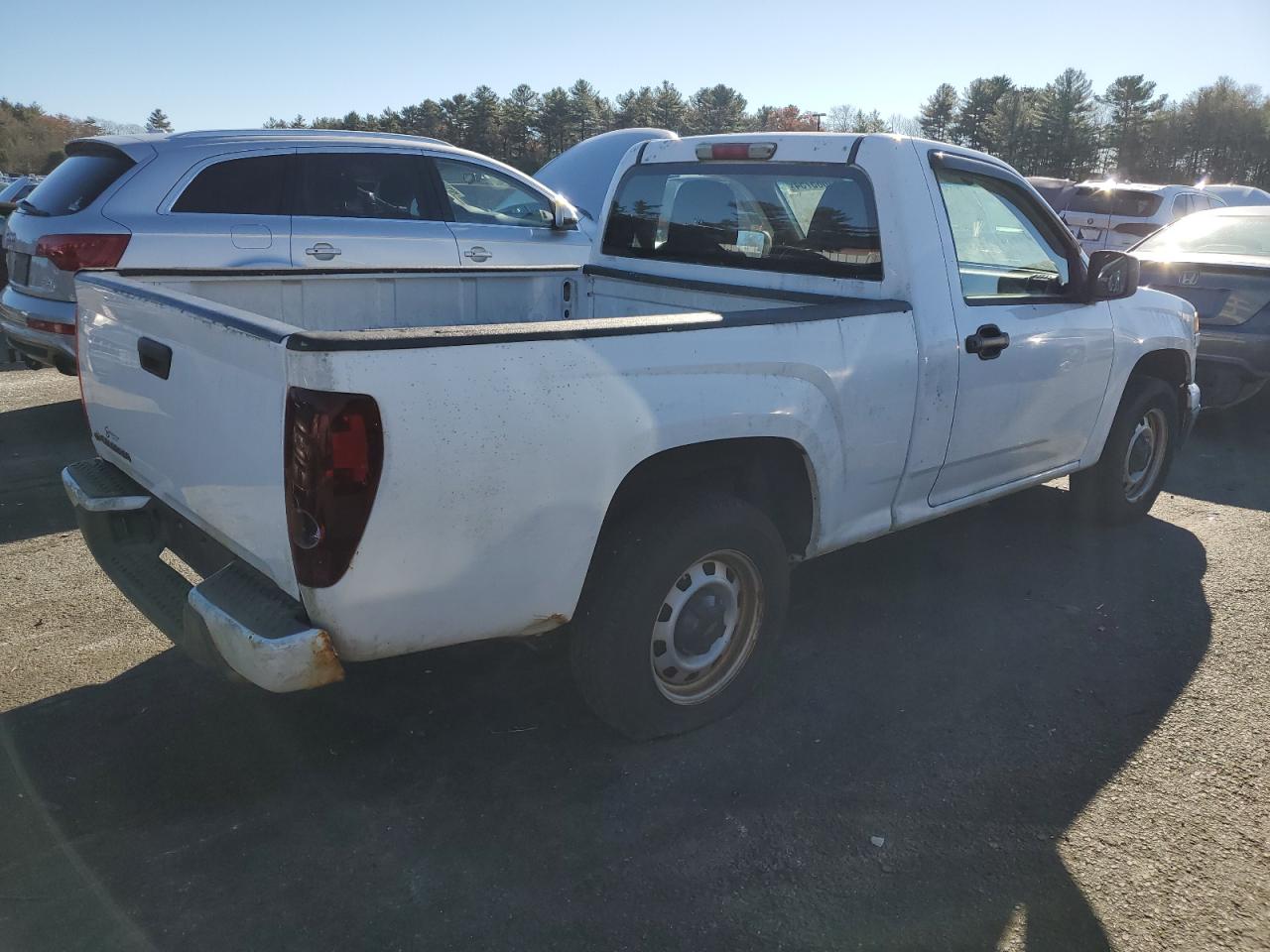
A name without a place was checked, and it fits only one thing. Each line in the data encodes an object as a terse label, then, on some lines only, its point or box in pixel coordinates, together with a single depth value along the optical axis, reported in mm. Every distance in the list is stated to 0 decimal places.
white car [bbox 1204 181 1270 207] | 15461
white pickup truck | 2279
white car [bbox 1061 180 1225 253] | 13211
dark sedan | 6738
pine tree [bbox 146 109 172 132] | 136500
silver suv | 5773
